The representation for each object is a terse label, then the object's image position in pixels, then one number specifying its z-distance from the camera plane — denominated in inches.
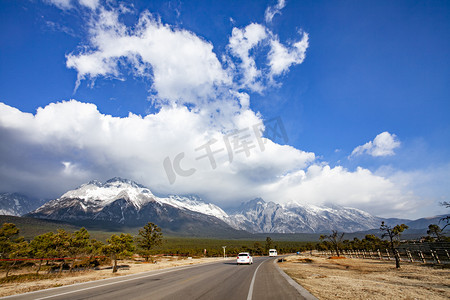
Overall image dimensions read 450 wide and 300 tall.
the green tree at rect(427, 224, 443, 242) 2277.6
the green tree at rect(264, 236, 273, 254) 4469.0
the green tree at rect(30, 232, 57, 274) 1241.4
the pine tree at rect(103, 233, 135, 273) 1161.5
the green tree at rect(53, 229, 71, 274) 1255.9
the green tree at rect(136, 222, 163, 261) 2192.4
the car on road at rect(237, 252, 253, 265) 1333.7
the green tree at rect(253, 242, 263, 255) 4055.1
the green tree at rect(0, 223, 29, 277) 1144.8
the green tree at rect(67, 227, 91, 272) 1323.8
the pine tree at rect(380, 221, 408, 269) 993.5
